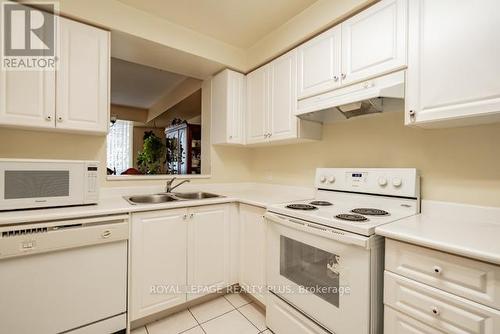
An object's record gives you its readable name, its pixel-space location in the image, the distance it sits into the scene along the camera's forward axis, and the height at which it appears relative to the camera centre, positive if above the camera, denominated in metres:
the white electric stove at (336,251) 1.13 -0.48
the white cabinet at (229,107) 2.47 +0.63
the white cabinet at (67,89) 1.49 +0.51
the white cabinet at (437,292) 0.83 -0.50
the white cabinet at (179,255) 1.63 -0.71
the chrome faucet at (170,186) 2.26 -0.21
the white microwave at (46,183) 1.36 -0.13
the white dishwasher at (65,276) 1.24 -0.66
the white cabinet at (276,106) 2.00 +0.57
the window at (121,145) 5.16 +0.43
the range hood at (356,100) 1.32 +0.44
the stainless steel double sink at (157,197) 2.06 -0.30
